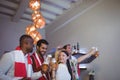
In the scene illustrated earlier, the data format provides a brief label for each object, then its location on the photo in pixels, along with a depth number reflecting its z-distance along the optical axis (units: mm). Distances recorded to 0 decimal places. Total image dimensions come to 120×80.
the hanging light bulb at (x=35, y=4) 1848
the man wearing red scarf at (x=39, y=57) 1065
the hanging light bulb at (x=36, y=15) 1896
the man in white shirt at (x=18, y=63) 851
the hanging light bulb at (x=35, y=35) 2049
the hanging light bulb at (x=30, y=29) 2094
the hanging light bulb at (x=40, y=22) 1885
